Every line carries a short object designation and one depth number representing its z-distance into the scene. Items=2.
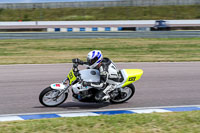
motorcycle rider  14.16
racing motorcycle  14.23
